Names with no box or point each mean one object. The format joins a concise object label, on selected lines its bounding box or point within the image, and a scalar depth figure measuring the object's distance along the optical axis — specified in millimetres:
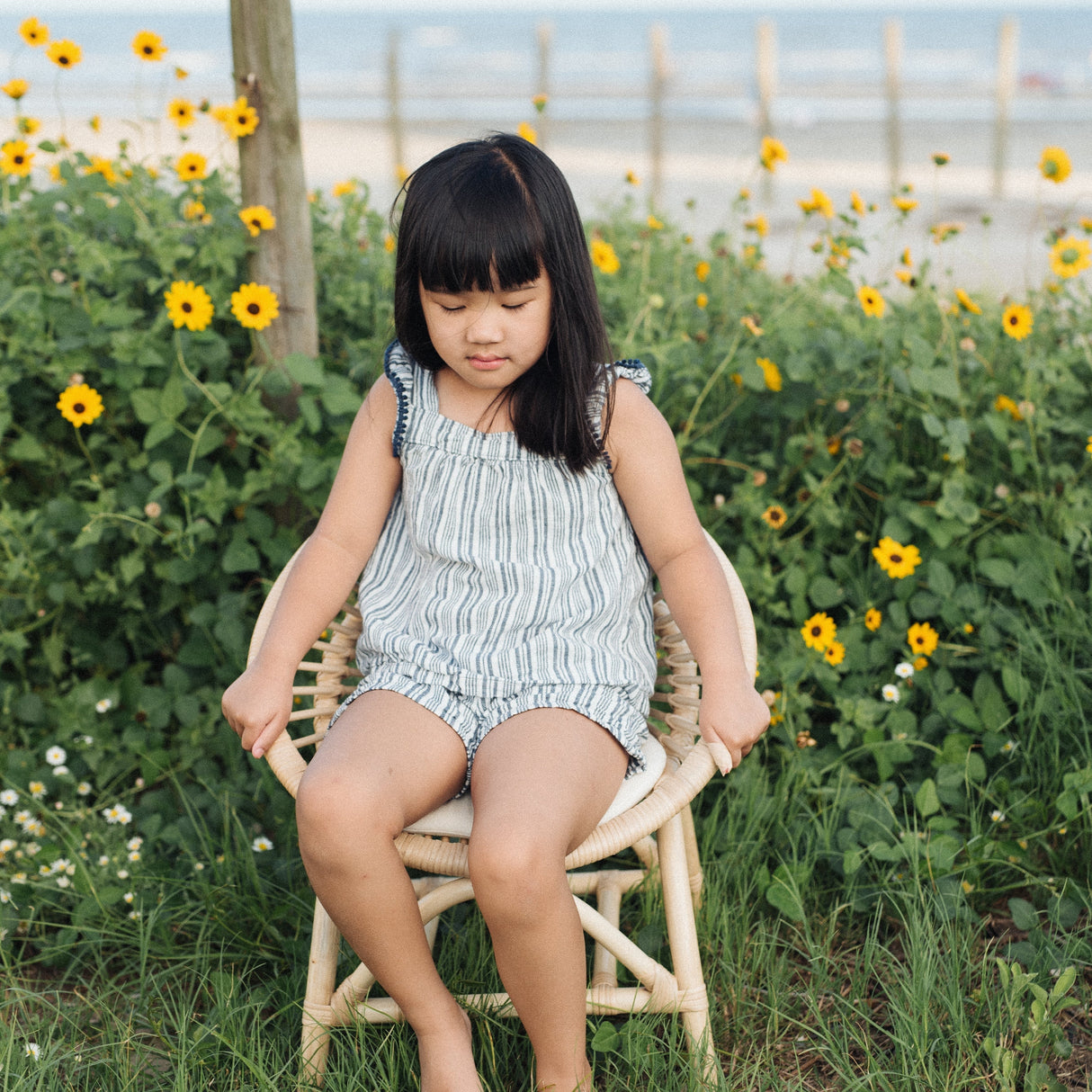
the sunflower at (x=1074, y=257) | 2082
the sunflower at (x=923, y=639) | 1976
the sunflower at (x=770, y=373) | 2131
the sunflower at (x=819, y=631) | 1932
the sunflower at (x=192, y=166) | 2121
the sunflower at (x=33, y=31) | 2096
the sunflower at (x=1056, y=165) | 2051
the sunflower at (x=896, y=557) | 1990
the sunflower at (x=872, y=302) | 2029
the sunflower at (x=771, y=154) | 2238
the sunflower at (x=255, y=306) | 1930
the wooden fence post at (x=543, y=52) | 10055
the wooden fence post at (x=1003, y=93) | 9750
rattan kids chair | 1340
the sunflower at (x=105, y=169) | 2223
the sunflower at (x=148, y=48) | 2084
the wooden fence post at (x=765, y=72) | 9758
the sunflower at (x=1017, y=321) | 2062
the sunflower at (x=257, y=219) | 1979
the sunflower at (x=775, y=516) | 2031
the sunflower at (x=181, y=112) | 2119
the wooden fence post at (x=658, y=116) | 9641
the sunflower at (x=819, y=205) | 2135
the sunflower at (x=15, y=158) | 2051
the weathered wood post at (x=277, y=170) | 1978
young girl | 1277
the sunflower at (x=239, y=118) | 1953
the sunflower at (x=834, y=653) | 1918
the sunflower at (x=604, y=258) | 2283
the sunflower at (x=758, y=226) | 2529
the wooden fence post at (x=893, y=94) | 9266
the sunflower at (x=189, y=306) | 1943
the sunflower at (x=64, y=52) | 2105
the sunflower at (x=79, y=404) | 1969
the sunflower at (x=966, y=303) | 2090
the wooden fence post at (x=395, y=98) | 9461
